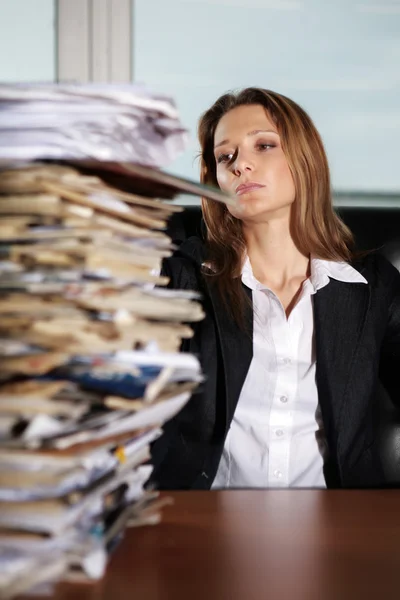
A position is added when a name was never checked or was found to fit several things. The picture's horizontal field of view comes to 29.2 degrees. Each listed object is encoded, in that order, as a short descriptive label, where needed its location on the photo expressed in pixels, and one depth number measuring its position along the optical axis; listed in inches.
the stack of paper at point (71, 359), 22.0
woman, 63.3
